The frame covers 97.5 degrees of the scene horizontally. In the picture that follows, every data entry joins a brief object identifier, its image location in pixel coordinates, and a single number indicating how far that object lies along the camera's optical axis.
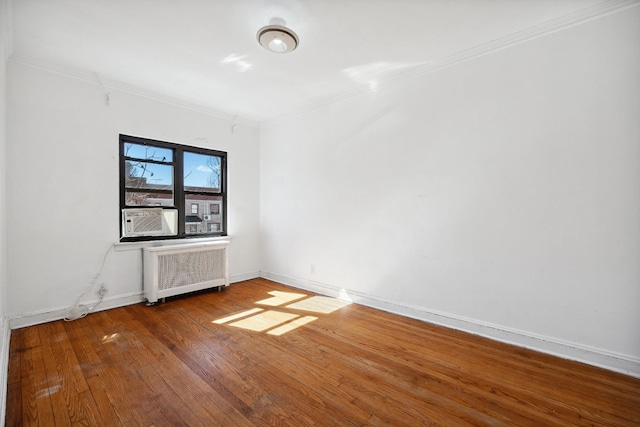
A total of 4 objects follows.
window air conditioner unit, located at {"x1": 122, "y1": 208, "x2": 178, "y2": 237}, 3.44
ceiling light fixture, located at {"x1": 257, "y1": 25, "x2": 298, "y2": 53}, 2.29
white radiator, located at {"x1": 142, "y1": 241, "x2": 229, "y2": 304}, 3.43
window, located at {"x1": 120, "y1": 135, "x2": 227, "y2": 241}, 3.55
